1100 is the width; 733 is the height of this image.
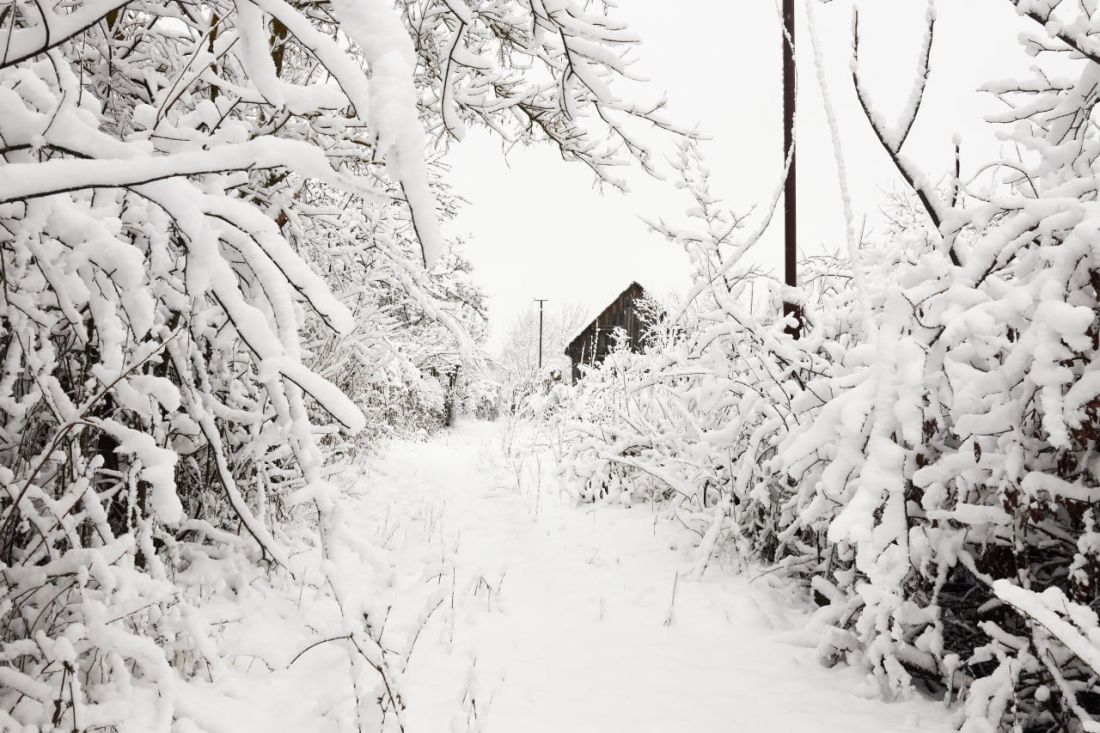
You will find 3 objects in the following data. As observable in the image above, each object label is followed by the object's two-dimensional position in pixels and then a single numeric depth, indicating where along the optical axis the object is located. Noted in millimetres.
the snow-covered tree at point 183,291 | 920
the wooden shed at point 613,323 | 25703
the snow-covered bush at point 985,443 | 1656
